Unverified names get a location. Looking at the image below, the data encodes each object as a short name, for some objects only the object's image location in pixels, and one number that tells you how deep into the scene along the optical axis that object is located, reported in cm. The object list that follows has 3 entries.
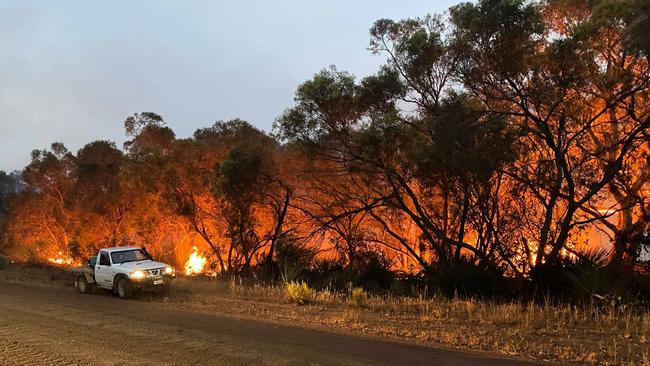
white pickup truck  1778
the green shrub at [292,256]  2158
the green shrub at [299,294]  1557
